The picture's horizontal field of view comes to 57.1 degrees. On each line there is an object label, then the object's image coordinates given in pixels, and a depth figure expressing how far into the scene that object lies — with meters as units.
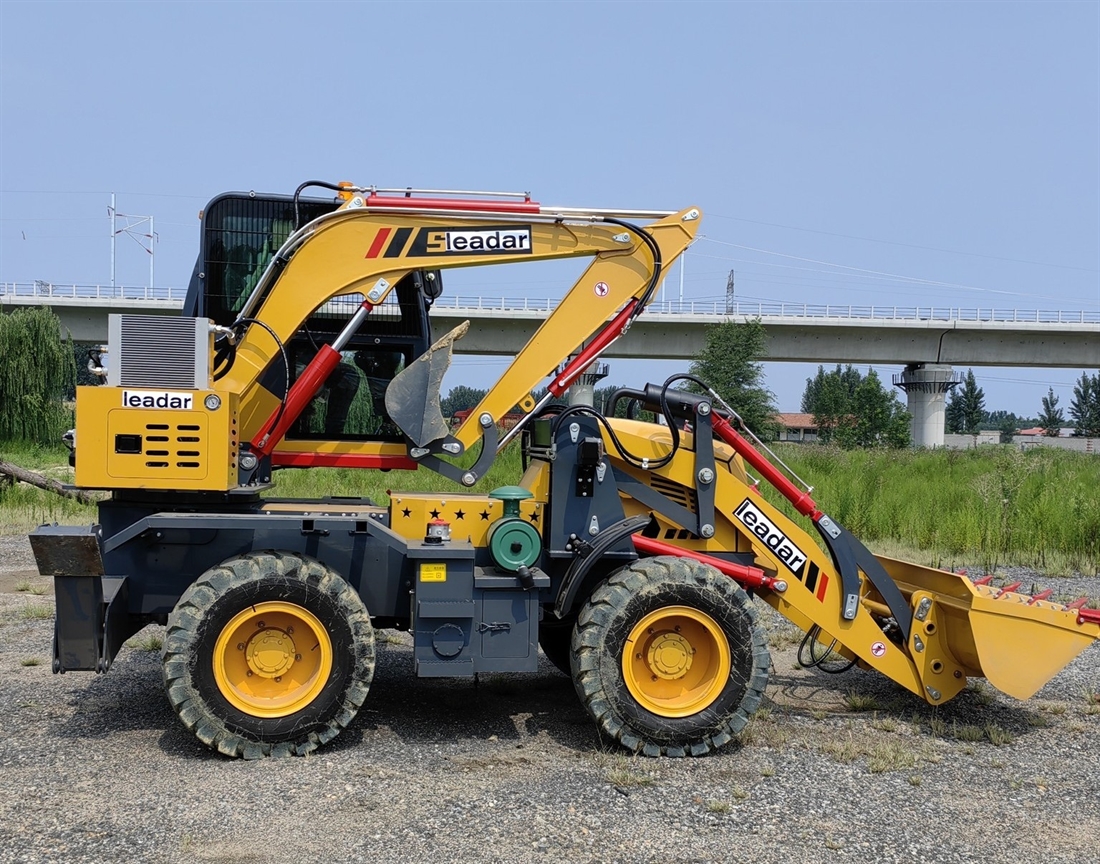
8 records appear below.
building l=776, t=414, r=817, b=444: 106.25
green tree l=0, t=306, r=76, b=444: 28.06
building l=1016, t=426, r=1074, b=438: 108.88
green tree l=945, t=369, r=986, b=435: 106.50
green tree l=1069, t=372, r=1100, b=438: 107.93
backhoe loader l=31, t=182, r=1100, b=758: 5.56
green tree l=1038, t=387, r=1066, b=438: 111.62
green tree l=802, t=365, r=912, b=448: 58.23
